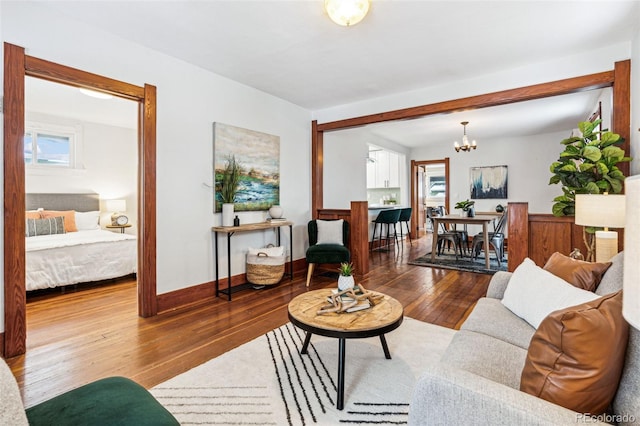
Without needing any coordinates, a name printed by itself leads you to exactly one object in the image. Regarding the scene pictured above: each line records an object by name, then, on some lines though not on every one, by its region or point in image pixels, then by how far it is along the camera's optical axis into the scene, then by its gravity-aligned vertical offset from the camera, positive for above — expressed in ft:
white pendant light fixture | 20.47 +4.14
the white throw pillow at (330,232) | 14.65 -1.12
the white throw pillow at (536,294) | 4.88 -1.46
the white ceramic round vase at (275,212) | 13.82 -0.18
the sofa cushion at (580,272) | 5.51 -1.17
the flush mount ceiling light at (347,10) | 7.10 +4.58
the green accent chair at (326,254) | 13.42 -1.98
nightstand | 18.52 -1.10
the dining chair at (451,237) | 18.66 -1.72
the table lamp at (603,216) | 6.97 -0.17
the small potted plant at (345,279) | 7.25 -1.66
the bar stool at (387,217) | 21.52 -0.61
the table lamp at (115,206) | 18.75 +0.10
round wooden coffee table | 5.48 -2.10
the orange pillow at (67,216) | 16.10 -0.45
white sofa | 2.73 -1.82
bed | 11.85 -1.57
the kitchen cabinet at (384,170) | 28.53 +3.57
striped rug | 5.30 -3.47
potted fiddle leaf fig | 8.94 +1.24
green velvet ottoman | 3.29 -2.25
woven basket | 12.62 -2.46
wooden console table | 11.55 -0.85
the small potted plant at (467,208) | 18.49 +0.02
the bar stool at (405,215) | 23.10 -0.51
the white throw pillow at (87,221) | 17.38 -0.74
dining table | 16.75 -0.75
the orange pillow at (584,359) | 2.93 -1.44
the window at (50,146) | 16.55 +3.37
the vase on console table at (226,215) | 11.87 -0.27
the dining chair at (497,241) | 17.57 -1.84
